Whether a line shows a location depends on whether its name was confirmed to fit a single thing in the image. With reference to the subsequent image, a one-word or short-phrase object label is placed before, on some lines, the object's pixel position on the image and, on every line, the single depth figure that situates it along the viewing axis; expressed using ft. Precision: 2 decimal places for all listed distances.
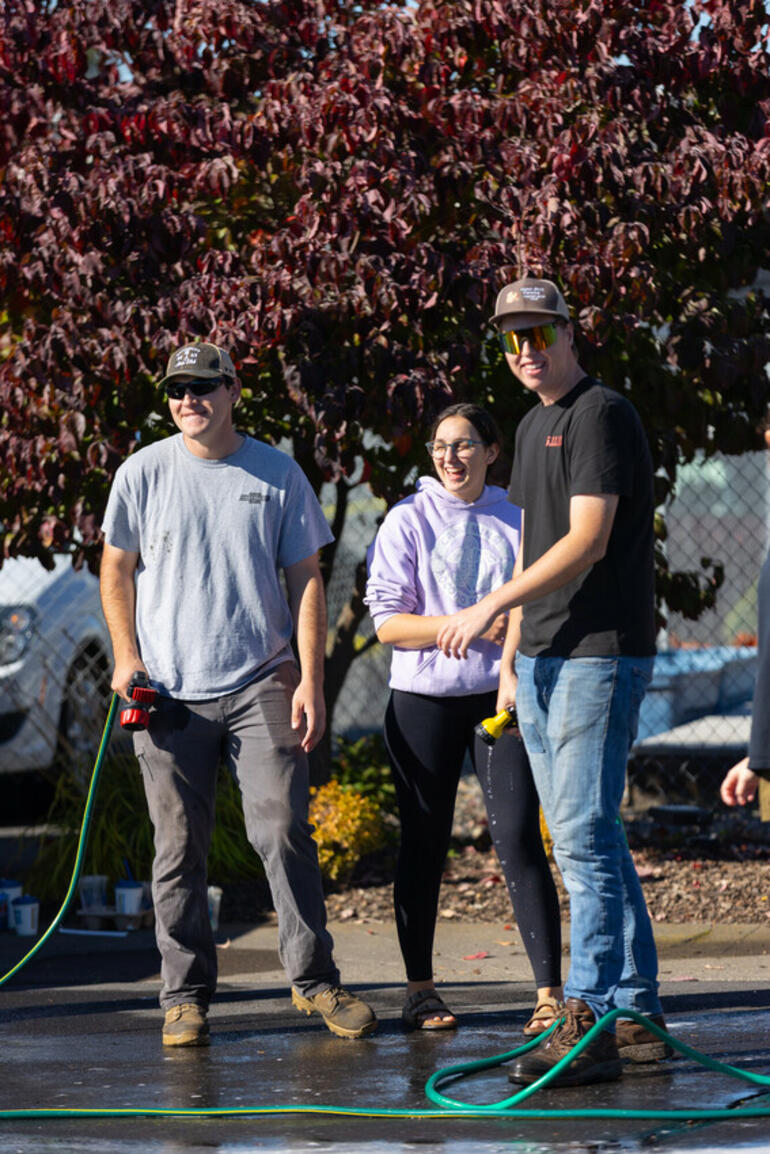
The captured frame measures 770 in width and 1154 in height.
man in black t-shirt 29.76
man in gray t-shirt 34.99
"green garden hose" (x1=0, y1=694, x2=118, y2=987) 36.95
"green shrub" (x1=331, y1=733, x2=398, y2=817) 62.34
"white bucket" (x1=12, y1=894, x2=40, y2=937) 49.85
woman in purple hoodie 35.53
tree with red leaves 45.96
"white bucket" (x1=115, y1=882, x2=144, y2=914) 51.06
